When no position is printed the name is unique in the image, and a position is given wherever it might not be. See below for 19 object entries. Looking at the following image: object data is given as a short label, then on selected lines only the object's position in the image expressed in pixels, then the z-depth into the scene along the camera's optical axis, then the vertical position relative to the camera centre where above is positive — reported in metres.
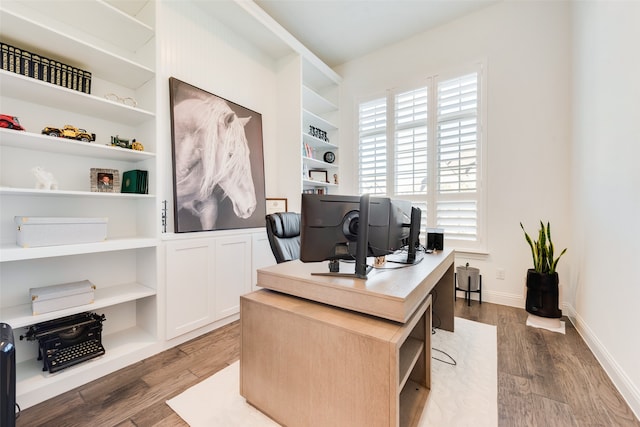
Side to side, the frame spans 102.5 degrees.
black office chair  1.91 -0.20
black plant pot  2.38 -0.82
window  3.09 +0.74
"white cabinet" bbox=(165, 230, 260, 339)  2.13 -0.63
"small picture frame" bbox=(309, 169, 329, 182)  3.88 +0.51
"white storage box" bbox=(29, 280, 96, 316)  1.57 -0.56
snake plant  2.41 -0.45
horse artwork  2.28 +0.46
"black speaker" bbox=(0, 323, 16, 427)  0.89 -0.61
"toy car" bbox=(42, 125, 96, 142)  1.65 +0.50
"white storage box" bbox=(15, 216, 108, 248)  1.52 -0.14
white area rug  1.35 -1.11
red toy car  1.45 +0.50
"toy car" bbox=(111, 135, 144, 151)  1.95 +0.51
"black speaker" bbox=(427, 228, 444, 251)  2.21 -0.28
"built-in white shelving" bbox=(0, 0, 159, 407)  1.56 +0.27
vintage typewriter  1.60 -0.86
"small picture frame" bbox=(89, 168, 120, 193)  1.92 +0.22
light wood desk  0.99 -0.61
